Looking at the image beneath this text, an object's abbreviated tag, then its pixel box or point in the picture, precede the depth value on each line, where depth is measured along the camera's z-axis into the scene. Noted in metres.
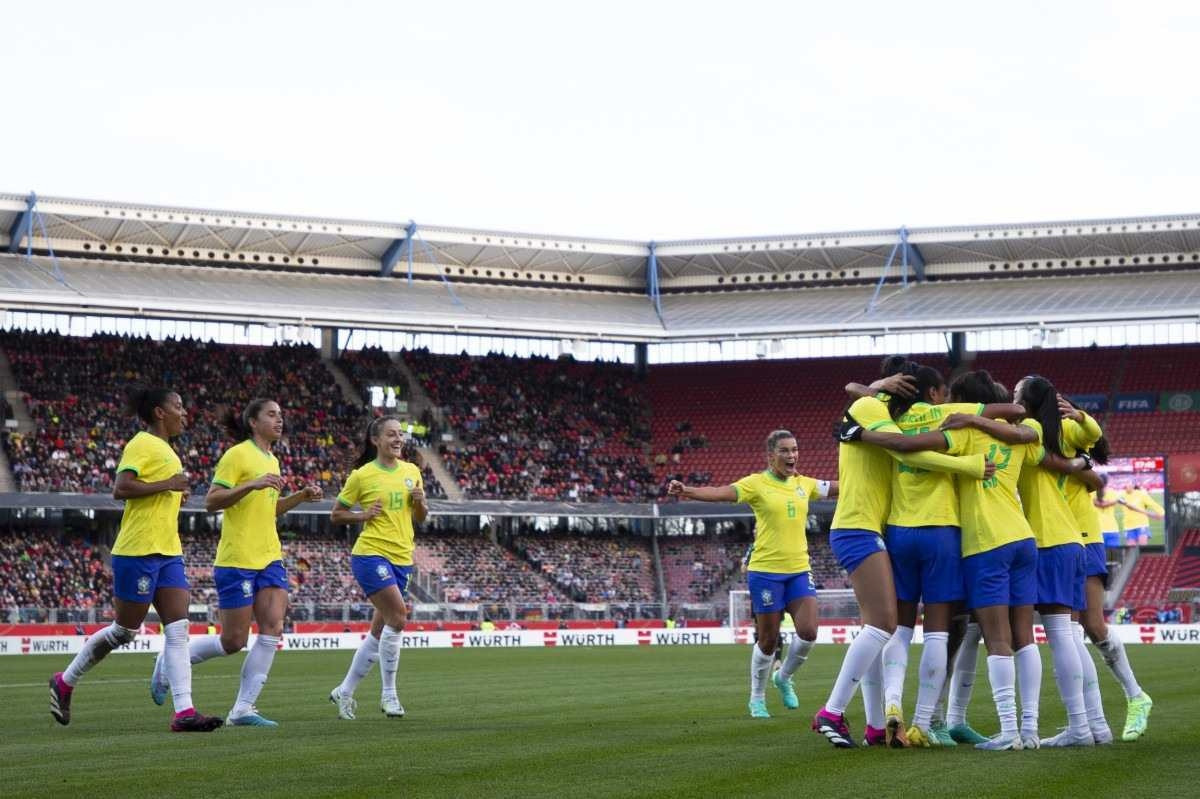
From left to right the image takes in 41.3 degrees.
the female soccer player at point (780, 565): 14.63
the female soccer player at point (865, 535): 9.83
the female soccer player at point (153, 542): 12.07
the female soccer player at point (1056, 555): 10.12
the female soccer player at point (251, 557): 12.77
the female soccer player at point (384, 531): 14.11
